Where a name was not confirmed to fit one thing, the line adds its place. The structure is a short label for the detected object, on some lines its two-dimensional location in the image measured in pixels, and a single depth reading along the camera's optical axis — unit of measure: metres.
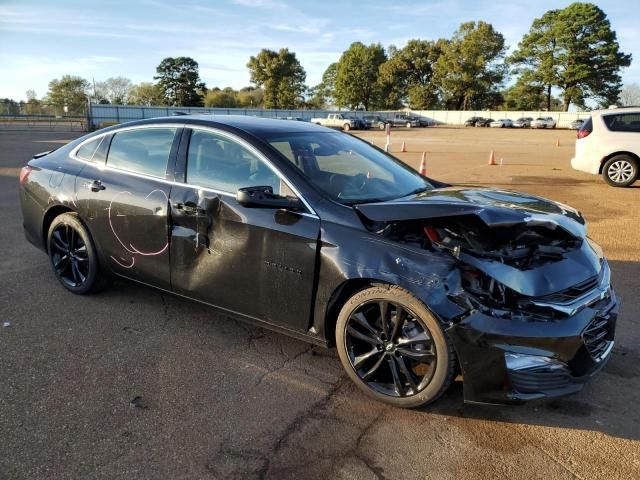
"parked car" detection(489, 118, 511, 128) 67.56
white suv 11.00
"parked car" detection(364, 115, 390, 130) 58.74
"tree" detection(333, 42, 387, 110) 91.38
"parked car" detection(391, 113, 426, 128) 70.09
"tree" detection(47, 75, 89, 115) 86.47
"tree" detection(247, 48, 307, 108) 89.94
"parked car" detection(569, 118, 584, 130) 56.34
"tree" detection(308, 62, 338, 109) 104.81
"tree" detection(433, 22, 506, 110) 82.88
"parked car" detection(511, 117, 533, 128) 67.25
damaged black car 2.63
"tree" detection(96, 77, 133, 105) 97.62
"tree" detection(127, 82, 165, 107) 90.75
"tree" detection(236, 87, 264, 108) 93.75
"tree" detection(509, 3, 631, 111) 72.81
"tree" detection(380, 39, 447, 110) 91.00
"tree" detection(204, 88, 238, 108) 88.56
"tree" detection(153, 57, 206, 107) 91.19
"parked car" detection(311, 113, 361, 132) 51.78
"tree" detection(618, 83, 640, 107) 79.50
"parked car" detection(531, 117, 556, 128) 63.00
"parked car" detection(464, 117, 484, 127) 72.59
